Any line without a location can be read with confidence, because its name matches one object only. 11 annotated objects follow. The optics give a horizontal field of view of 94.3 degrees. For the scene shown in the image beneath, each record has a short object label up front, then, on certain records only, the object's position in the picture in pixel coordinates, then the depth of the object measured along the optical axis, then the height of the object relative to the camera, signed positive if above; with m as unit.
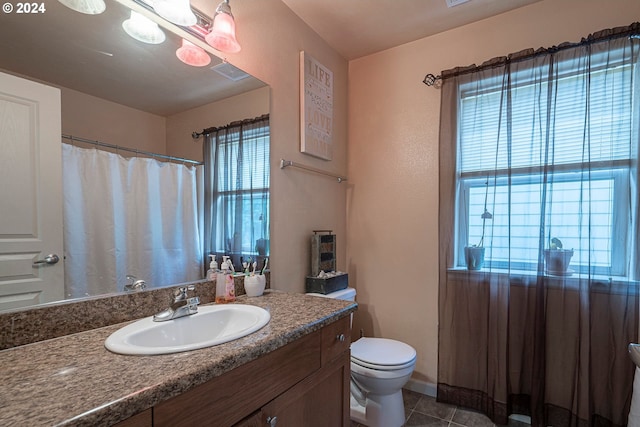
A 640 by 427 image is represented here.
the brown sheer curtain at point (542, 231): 1.58 -0.14
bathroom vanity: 0.57 -0.41
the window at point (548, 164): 1.59 +0.25
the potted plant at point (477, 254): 1.89 -0.30
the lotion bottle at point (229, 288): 1.35 -0.38
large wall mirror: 0.88 +0.43
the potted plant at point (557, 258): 1.67 -0.29
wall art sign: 1.95 +0.67
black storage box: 1.91 -0.52
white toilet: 1.63 -0.96
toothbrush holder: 1.46 -0.40
